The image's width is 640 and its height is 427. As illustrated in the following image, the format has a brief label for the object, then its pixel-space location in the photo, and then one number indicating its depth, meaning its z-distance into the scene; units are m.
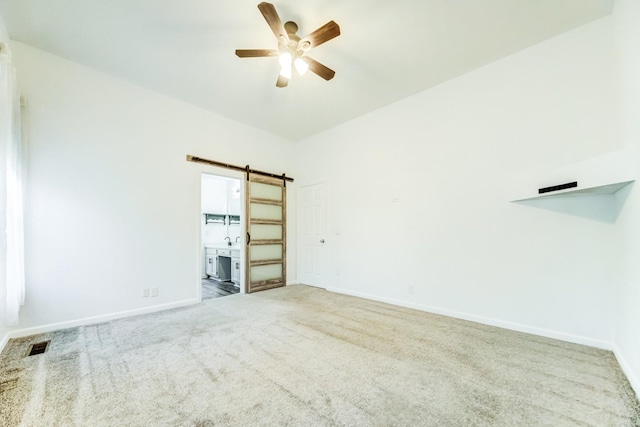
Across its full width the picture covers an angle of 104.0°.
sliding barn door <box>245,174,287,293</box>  4.98
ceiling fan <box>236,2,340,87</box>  2.24
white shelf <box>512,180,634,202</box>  2.08
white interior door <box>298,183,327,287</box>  5.32
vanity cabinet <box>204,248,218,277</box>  6.47
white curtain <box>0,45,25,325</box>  2.14
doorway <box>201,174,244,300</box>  6.28
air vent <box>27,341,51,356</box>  2.39
